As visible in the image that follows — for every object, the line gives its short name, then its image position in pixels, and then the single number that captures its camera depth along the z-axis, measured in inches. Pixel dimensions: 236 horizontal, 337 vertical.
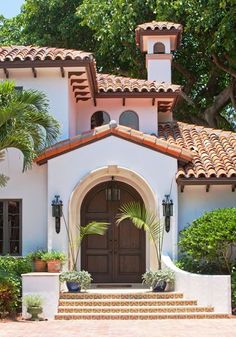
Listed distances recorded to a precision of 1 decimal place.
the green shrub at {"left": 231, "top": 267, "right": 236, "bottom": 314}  669.3
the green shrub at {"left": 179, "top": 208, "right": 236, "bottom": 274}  679.1
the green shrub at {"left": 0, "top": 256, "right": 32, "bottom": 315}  643.5
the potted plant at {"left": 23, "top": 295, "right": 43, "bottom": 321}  635.5
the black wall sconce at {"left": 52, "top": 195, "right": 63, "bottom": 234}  746.2
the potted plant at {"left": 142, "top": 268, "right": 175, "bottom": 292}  695.1
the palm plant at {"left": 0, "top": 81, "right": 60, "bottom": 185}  656.4
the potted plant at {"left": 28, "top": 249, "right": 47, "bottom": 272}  714.1
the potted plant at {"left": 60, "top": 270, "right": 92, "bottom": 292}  696.4
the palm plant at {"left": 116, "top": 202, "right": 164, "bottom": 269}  721.8
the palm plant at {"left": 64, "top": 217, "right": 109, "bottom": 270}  728.3
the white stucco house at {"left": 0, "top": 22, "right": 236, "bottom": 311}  756.0
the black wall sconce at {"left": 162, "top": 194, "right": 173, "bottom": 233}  748.0
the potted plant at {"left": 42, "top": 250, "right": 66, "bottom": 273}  709.9
